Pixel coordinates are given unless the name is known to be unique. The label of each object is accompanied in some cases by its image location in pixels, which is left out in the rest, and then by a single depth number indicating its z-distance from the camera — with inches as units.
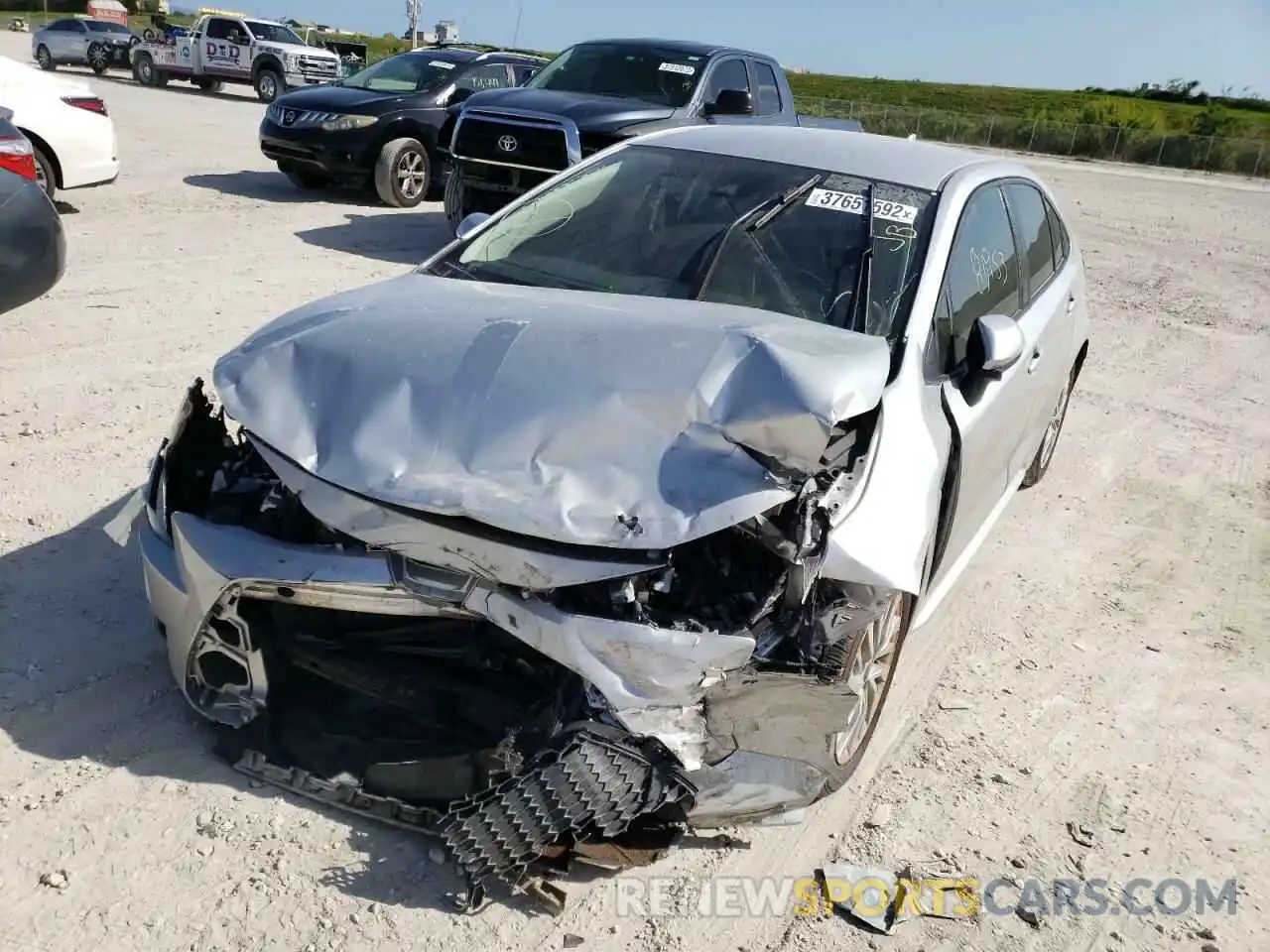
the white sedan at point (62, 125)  358.6
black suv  468.8
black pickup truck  370.9
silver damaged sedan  103.6
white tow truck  1051.3
